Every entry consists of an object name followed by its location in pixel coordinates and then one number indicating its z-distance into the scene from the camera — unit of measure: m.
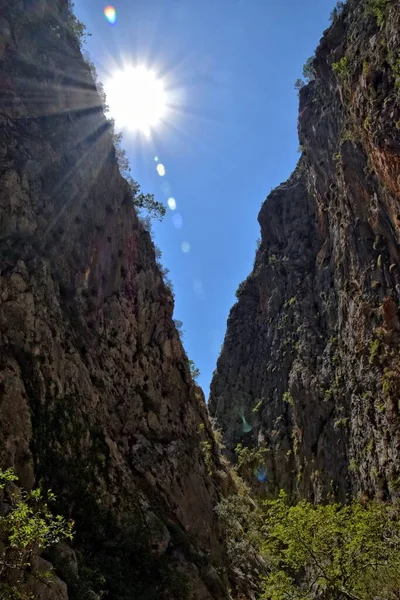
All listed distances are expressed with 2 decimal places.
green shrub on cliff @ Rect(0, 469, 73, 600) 8.64
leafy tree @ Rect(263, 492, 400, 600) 17.80
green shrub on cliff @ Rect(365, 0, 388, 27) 31.27
